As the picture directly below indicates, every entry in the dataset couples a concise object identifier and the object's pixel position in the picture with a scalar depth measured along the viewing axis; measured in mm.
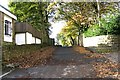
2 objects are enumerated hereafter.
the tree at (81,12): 10591
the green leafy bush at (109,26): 7276
